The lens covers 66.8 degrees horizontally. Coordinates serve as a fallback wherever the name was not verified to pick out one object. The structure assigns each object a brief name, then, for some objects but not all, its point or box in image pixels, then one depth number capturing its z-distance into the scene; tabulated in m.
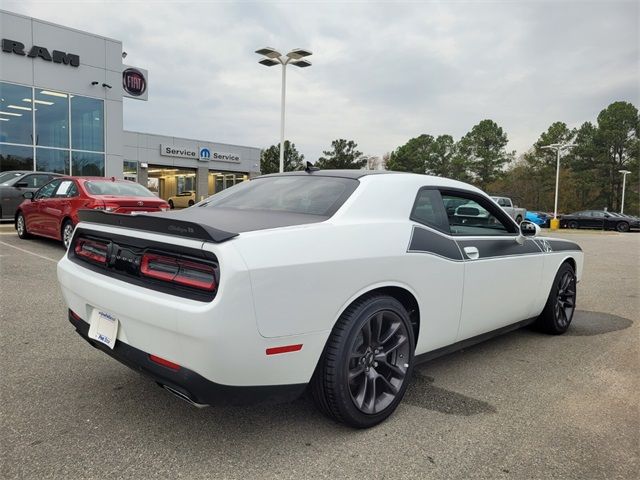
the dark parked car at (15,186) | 12.29
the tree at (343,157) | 58.28
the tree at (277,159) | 62.88
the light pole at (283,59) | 15.70
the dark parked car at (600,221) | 31.58
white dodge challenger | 2.13
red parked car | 8.18
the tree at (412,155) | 72.44
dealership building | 17.36
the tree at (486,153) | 67.25
